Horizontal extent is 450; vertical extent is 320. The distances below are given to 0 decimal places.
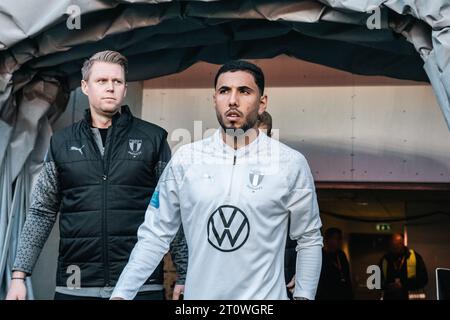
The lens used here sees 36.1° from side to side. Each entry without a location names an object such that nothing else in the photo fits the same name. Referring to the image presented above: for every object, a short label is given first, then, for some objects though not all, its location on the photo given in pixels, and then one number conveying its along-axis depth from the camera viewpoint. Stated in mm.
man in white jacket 2248
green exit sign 10451
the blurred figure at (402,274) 6051
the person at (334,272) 4953
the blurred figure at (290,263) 3159
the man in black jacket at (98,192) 2691
